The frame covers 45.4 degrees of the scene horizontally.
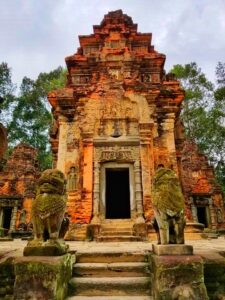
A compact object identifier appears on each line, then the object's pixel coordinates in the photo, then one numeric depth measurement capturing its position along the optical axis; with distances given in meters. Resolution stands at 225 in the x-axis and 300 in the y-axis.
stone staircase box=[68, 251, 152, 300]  3.64
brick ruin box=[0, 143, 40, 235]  17.05
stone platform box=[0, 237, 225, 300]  3.43
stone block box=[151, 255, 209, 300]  3.23
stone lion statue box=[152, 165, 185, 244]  3.78
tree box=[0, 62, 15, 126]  26.52
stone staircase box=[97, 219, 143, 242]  7.63
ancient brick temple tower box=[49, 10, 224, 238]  8.91
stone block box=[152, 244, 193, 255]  3.58
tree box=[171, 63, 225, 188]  21.36
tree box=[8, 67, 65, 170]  26.78
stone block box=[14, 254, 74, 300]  3.24
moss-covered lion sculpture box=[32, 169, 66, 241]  3.82
